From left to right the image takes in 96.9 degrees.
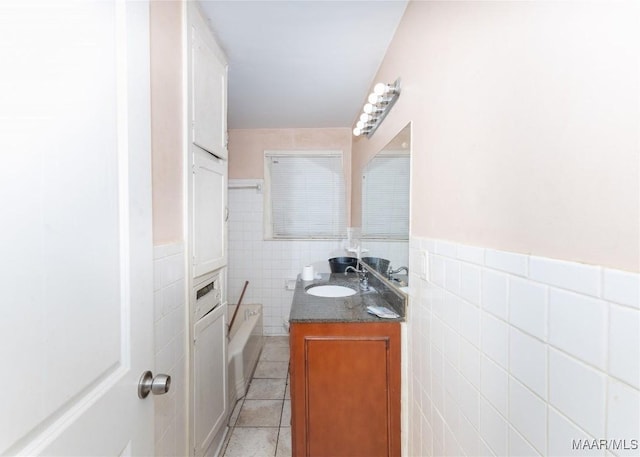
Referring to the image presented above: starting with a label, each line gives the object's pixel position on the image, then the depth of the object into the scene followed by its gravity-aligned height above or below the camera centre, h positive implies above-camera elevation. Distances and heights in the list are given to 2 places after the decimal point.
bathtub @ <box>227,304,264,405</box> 2.04 -1.06
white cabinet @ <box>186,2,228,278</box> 1.26 +0.37
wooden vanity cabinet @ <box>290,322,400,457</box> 1.40 -0.85
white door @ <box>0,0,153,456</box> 0.40 -0.02
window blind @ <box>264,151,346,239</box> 3.19 +0.30
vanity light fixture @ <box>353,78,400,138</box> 1.51 +0.68
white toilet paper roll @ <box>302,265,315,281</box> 2.38 -0.45
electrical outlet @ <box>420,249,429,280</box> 1.15 -0.18
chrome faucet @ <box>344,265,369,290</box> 2.13 -0.46
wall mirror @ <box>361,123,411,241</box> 1.43 +0.19
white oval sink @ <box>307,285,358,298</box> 1.98 -0.51
